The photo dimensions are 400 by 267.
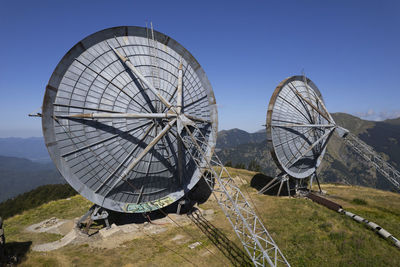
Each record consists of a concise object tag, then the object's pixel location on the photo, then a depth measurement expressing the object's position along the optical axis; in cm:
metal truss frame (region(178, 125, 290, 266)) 2143
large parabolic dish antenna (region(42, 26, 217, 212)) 2245
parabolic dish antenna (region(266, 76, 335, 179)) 3662
